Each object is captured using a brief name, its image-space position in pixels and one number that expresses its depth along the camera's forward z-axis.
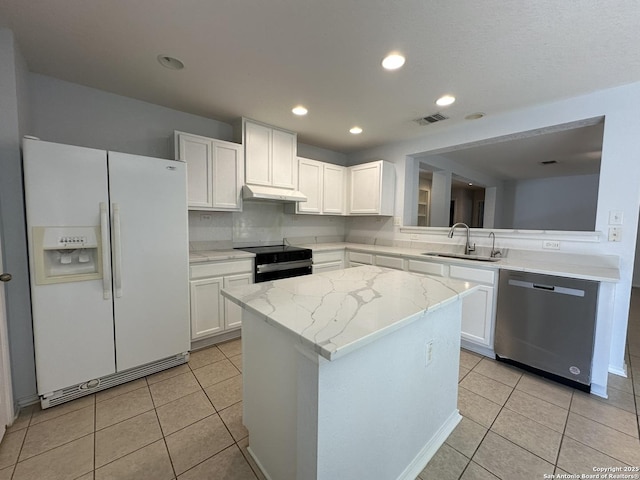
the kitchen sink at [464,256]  2.82
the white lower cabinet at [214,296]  2.48
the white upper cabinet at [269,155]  3.00
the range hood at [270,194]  2.94
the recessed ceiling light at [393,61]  1.78
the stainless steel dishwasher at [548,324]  1.94
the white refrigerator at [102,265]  1.69
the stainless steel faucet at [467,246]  3.03
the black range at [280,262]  2.84
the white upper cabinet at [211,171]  2.61
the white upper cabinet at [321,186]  3.57
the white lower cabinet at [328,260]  3.43
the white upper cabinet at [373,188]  3.67
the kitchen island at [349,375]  0.91
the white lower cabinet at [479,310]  2.41
